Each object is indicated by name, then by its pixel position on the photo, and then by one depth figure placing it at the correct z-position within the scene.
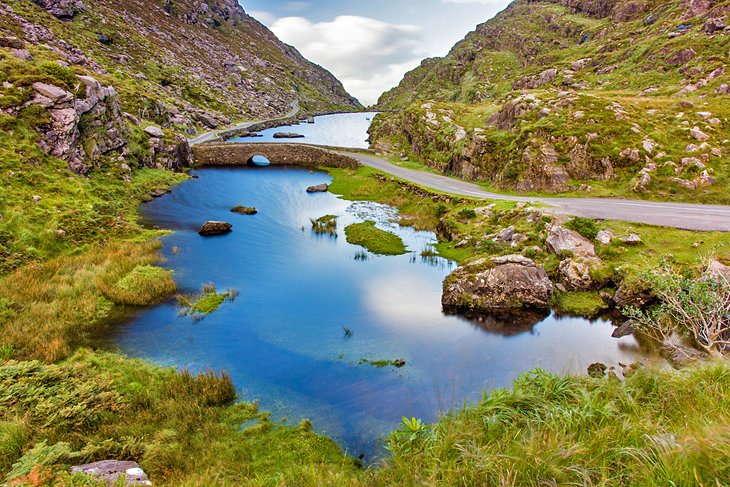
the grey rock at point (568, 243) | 30.28
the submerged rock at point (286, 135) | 125.25
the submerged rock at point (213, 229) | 42.28
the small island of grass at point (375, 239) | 39.78
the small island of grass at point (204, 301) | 25.58
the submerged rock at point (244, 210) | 52.56
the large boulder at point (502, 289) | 27.33
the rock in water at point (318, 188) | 67.38
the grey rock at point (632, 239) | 29.33
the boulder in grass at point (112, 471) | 8.88
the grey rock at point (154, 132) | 67.62
